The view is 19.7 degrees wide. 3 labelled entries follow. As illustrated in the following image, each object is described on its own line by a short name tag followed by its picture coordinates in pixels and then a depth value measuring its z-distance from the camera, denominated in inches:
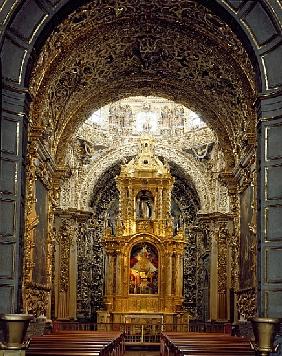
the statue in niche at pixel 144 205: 1144.8
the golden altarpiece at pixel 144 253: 1090.1
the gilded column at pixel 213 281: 1024.2
